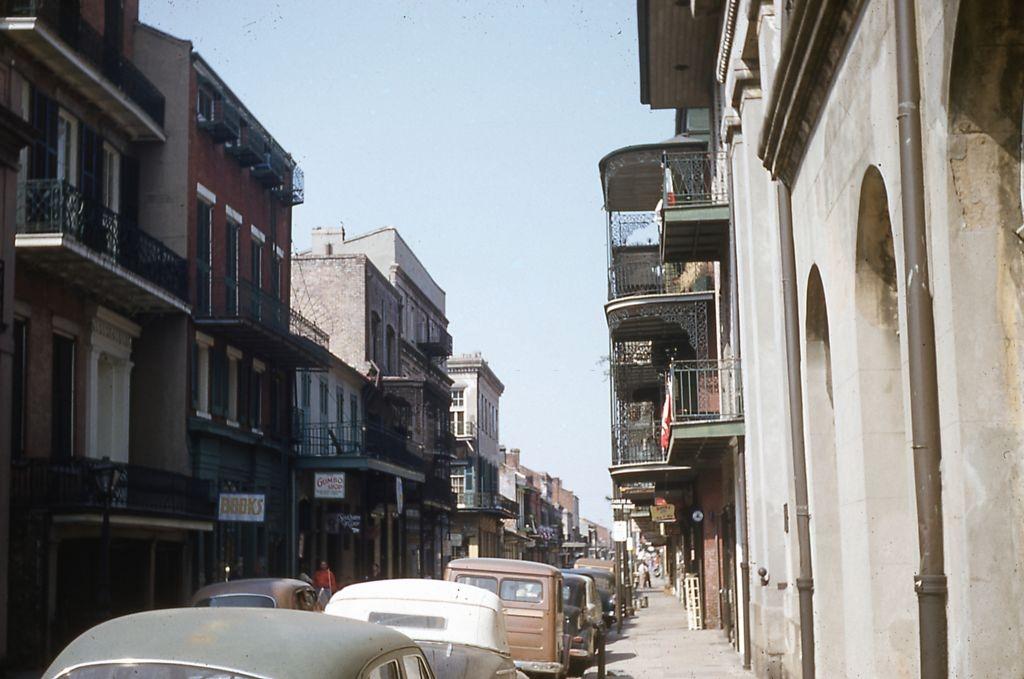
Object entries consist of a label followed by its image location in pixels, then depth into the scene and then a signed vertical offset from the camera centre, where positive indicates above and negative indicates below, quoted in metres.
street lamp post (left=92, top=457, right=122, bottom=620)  19.89 +0.29
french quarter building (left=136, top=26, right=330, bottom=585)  30.25 +5.26
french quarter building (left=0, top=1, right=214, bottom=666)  23.39 +3.45
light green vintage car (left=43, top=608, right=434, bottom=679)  6.77 -0.55
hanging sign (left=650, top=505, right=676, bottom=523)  41.91 +0.28
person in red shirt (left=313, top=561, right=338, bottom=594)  32.12 -1.05
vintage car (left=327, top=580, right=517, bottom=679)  13.59 -0.78
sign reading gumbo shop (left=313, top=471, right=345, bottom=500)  35.91 +1.06
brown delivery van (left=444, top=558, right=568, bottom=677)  21.09 -1.11
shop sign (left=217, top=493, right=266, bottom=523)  26.53 +0.44
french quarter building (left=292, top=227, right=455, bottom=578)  47.09 +5.44
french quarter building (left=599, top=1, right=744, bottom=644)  24.83 +4.09
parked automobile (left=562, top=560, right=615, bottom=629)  36.33 -1.73
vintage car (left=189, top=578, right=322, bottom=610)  17.89 -0.77
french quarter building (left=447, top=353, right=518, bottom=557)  74.88 +3.44
